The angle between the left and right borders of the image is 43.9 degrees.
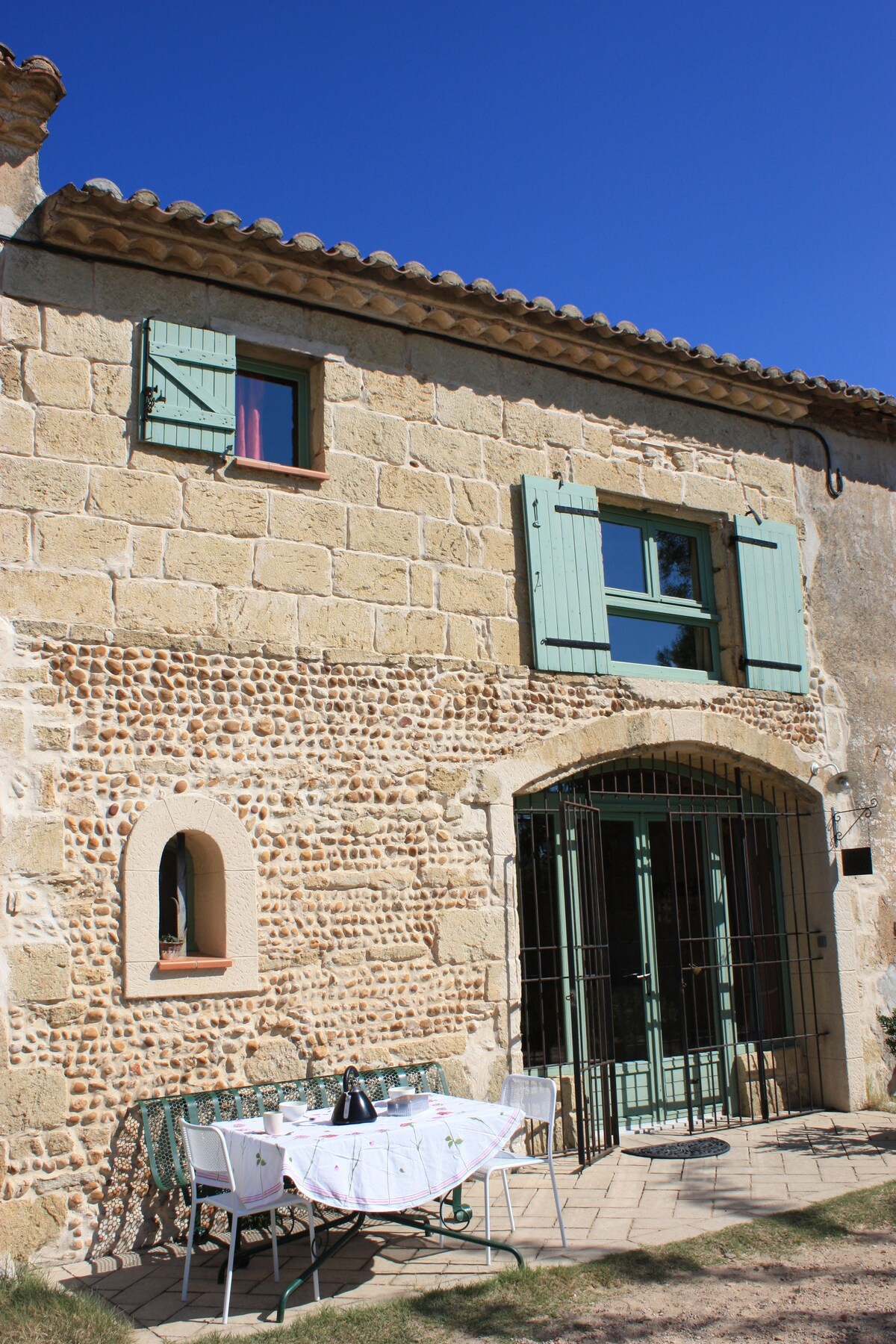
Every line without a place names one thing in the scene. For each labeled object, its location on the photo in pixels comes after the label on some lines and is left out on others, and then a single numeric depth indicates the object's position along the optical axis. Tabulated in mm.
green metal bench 5094
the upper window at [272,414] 6430
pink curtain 6383
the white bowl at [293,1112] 4719
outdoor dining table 4191
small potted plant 5566
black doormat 6418
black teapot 4613
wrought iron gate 6660
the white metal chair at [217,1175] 4309
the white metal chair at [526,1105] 4840
